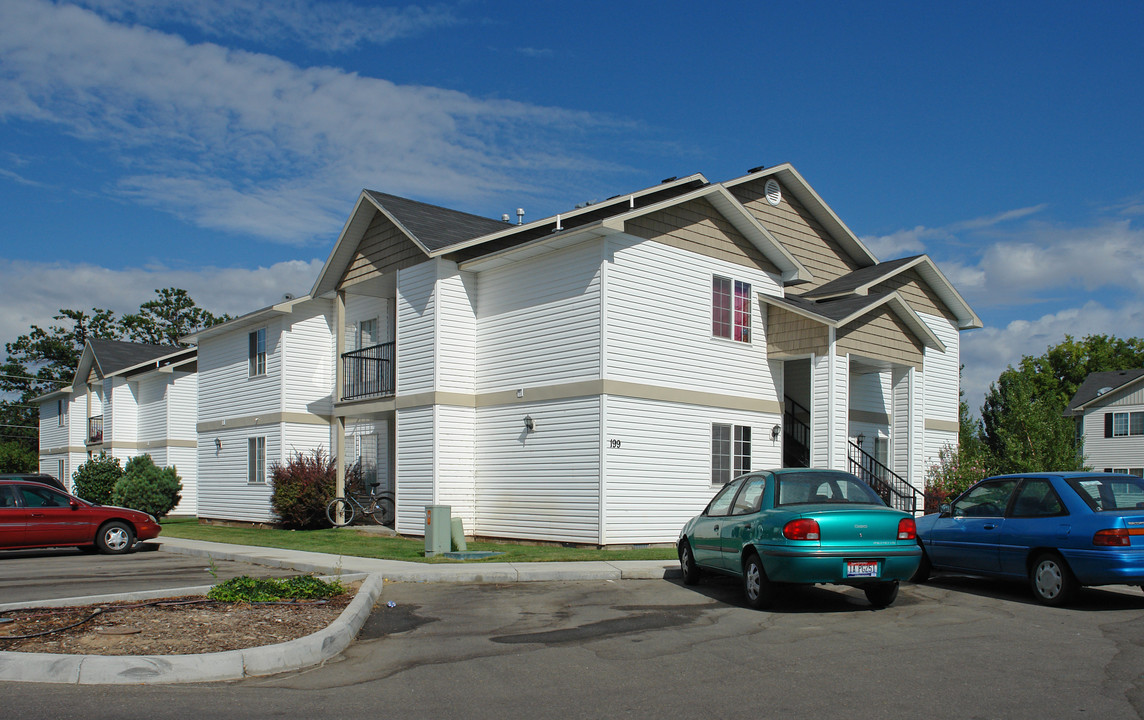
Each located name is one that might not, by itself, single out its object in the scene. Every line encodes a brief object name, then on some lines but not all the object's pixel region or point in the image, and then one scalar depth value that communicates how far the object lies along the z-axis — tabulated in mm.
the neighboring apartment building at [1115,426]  49250
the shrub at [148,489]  27922
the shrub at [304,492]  23609
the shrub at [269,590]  9430
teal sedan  9539
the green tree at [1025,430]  27703
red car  16828
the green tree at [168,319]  77000
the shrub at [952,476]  22586
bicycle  22609
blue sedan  9797
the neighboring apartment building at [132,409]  37156
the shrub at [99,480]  32531
